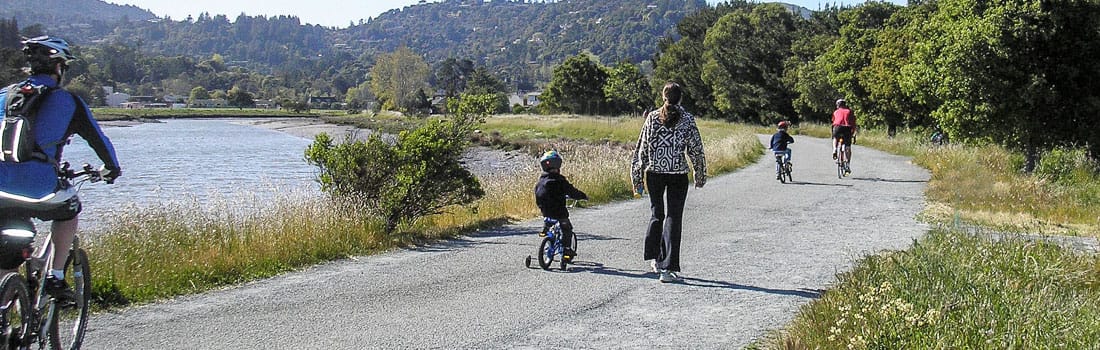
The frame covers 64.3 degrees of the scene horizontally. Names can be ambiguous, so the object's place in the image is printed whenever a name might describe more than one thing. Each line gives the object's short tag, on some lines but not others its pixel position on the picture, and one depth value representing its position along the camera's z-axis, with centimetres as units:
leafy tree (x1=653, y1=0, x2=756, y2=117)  8275
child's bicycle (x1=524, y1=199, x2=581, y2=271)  840
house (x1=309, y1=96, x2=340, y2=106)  18438
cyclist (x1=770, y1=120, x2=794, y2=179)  1944
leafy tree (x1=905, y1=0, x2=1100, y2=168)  1930
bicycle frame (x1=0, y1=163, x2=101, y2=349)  439
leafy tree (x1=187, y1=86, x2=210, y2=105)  16460
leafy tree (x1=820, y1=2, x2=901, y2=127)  4869
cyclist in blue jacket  445
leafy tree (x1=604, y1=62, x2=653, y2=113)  9012
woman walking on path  757
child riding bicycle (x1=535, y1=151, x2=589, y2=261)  854
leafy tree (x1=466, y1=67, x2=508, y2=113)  13739
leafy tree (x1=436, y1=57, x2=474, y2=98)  18538
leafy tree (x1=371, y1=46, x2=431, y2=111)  14938
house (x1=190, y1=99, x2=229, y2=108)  15708
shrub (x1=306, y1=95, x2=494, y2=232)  1130
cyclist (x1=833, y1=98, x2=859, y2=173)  1998
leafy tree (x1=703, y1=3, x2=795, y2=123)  7012
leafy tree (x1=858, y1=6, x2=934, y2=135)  3959
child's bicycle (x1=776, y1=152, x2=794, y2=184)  1955
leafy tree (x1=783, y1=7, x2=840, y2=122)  5772
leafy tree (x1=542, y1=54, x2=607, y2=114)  9850
